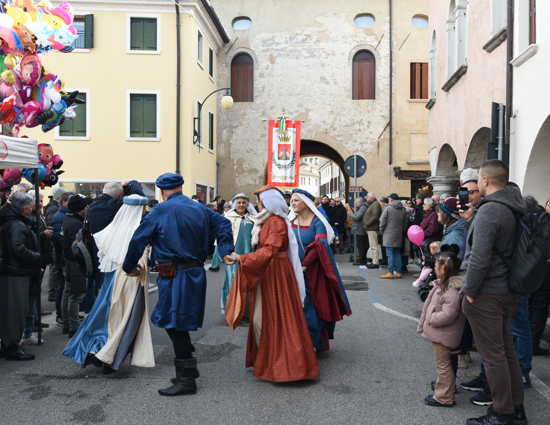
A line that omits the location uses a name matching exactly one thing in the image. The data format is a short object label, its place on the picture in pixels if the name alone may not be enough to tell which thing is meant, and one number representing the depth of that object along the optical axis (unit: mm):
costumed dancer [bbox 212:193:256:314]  7805
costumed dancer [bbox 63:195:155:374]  5145
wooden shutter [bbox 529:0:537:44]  8875
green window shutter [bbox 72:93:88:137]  20547
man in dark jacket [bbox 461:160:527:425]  3814
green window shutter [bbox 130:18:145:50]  20672
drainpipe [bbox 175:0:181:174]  20531
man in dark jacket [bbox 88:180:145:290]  6180
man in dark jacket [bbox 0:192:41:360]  5711
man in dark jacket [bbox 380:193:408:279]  12219
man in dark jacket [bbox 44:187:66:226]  11198
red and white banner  20594
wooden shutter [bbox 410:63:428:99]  23906
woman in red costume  4812
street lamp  21172
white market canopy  5785
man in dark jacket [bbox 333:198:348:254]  18562
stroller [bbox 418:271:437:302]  8492
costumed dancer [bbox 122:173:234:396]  4676
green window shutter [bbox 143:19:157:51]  20719
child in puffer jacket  4344
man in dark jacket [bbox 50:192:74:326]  7355
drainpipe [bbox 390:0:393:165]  23922
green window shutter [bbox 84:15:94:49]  20359
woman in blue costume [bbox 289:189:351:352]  5672
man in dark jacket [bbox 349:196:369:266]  14820
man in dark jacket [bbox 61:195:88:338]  6512
